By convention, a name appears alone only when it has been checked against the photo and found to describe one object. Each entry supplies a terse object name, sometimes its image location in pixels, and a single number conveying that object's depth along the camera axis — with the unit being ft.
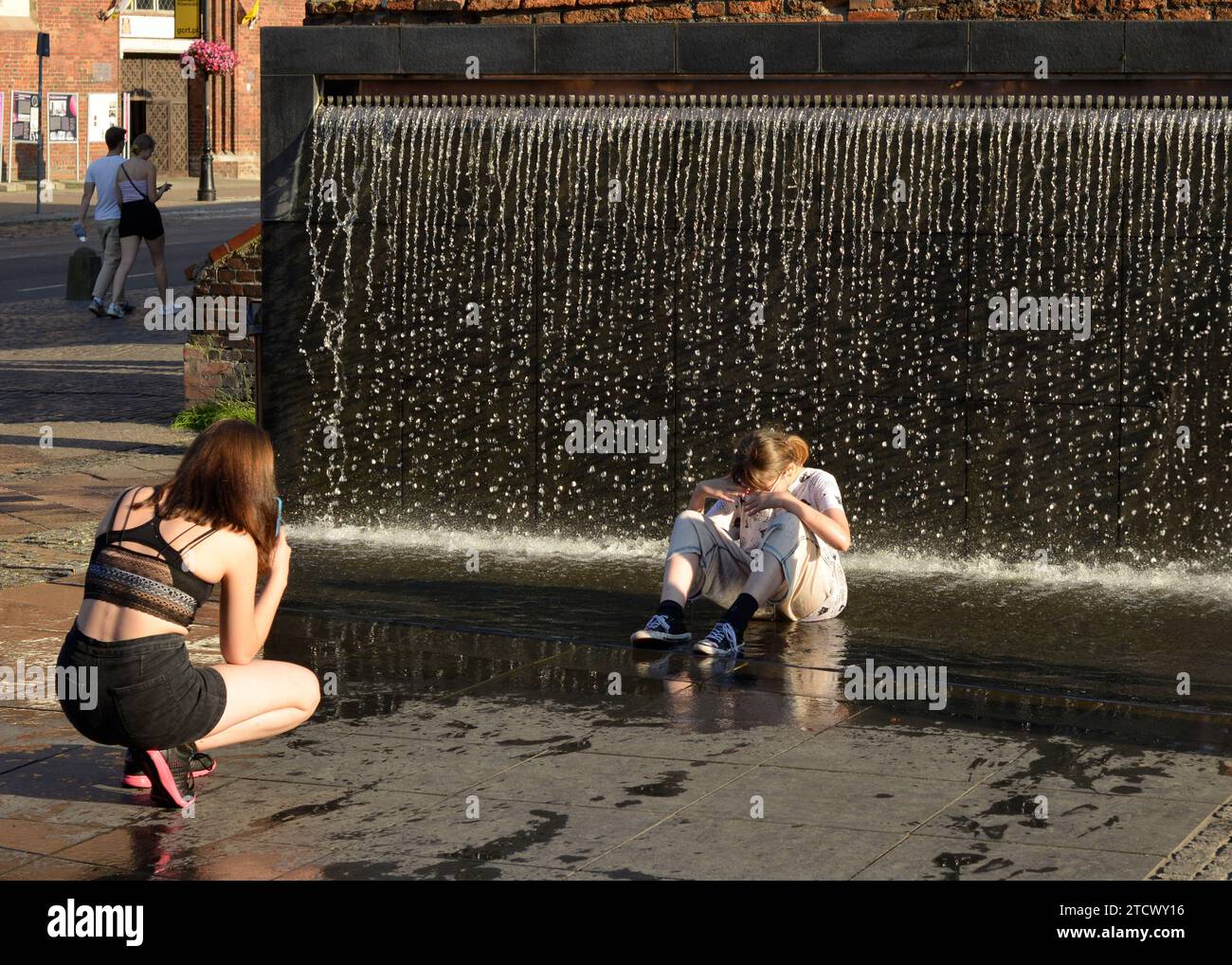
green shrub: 44.04
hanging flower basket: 140.46
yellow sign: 142.20
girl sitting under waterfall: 25.77
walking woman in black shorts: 65.16
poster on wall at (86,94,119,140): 145.89
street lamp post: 135.85
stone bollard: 71.15
